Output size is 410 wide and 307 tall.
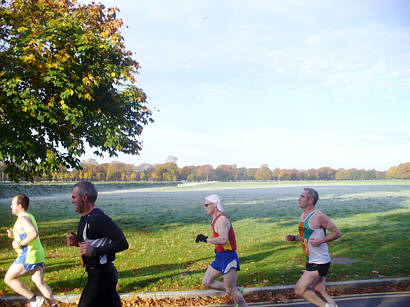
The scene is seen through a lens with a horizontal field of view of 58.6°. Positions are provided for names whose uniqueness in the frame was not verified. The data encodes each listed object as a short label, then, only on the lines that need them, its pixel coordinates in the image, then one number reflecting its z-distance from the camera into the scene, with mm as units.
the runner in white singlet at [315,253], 4840
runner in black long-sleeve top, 3623
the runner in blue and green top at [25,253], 5359
